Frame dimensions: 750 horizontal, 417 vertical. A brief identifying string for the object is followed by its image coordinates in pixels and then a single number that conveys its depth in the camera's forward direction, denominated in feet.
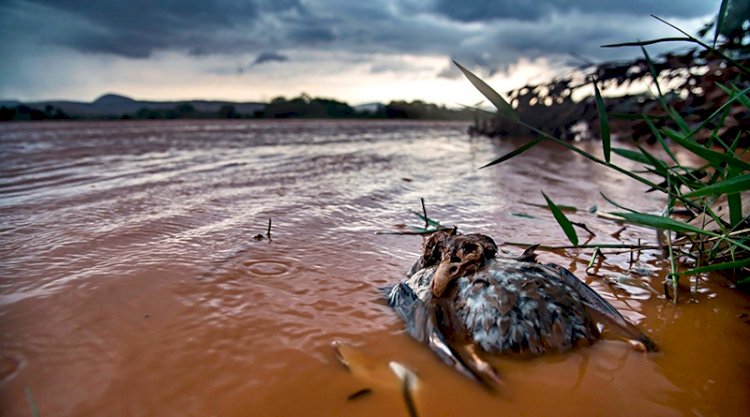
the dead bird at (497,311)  1.26
